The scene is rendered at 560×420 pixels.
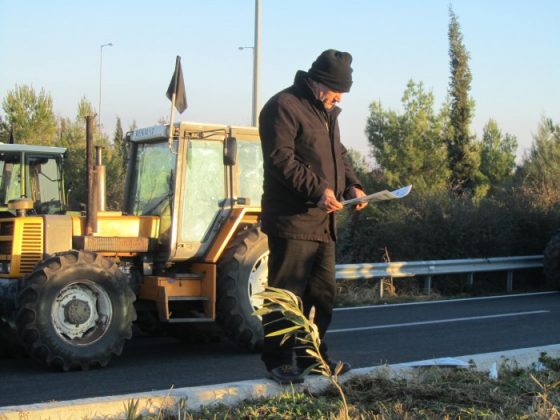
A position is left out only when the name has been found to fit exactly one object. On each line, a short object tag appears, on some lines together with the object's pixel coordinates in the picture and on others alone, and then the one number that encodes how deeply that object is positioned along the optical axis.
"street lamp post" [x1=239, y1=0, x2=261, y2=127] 19.45
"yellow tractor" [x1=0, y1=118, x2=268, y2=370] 7.50
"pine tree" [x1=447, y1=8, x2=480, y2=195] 45.41
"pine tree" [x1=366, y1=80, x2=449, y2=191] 45.59
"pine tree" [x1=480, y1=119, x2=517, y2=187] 51.66
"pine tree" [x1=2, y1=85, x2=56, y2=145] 35.94
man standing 4.92
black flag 8.31
